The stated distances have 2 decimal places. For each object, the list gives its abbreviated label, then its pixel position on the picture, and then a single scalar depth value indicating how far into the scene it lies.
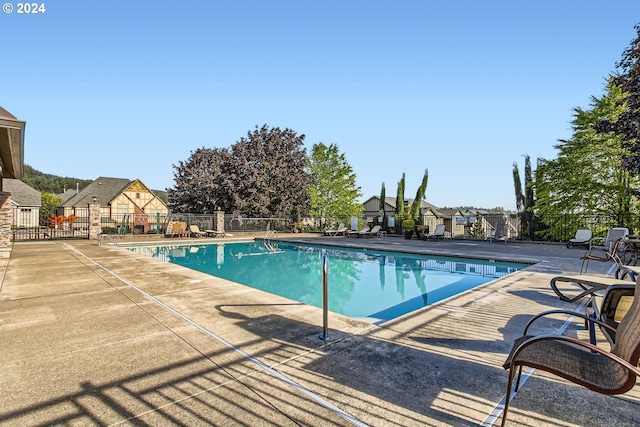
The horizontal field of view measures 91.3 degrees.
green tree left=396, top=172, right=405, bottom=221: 22.55
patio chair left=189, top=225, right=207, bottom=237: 18.41
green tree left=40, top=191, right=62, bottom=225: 36.09
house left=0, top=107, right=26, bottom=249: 5.50
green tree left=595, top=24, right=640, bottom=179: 7.38
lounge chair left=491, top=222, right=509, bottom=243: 15.12
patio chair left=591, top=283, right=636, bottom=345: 2.75
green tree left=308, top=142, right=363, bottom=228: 27.12
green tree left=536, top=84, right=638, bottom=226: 13.13
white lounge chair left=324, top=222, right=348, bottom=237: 20.62
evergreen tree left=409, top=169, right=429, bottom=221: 21.59
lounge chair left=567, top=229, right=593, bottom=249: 10.18
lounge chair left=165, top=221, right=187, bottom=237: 17.91
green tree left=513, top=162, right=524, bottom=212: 17.17
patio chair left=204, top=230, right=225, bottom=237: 19.03
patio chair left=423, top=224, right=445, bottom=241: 16.33
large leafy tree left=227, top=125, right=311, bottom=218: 22.92
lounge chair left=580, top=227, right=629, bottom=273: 6.92
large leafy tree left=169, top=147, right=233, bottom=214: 24.02
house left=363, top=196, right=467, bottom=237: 30.88
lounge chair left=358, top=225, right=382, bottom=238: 18.59
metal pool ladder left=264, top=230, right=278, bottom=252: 15.51
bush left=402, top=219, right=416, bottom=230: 19.42
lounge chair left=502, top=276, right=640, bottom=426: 1.62
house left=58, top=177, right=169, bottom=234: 34.78
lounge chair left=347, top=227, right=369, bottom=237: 18.60
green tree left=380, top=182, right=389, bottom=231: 21.59
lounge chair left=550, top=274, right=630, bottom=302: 3.38
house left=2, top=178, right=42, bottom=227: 29.16
